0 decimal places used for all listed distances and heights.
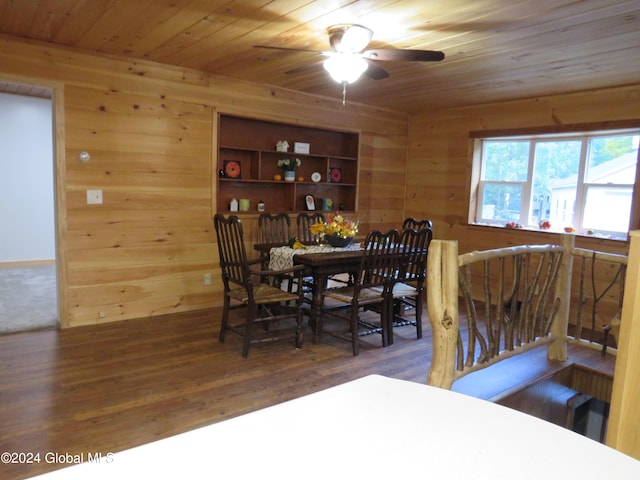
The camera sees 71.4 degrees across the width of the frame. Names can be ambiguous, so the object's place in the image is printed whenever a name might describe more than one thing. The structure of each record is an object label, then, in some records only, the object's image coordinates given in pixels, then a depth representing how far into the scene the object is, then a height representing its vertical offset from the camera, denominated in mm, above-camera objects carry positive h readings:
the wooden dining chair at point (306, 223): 4848 -372
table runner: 3781 -554
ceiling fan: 2826 +867
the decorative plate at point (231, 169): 4773 +183
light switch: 3852 -145
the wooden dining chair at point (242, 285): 3371 -783
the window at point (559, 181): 4289 +196
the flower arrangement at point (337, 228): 4027 -346
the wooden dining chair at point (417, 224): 4549 -314
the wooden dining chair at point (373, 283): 3439 -730
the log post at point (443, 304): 2322 -574
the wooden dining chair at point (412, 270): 3713 -662
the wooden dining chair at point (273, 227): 4617 -419
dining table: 3562 -597
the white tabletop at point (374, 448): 712 -442
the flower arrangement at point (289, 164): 5070 +281
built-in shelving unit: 4848 +274
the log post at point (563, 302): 3232 -749
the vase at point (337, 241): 4023 -454
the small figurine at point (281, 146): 5027 +470
